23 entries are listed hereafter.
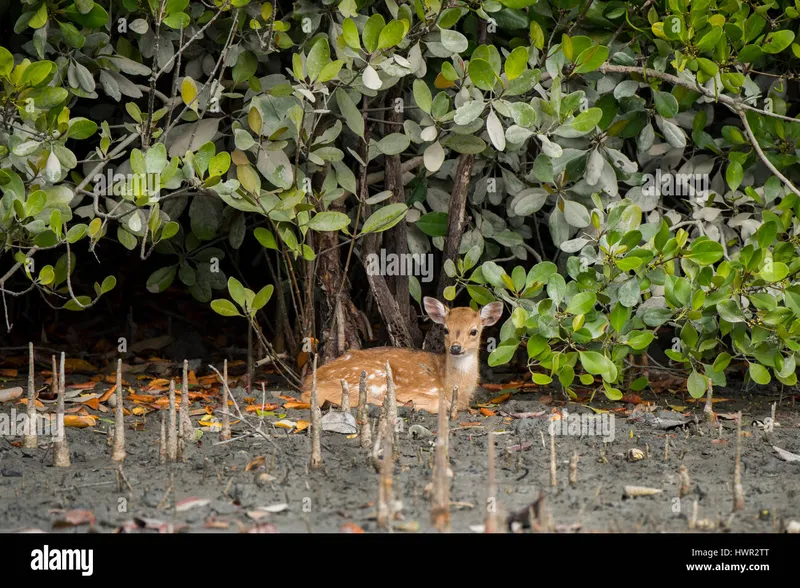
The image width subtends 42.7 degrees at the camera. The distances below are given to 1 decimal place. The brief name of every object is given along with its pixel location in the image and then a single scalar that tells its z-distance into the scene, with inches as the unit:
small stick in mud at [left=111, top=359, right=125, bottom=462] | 182.9
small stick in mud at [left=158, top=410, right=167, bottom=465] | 185.5
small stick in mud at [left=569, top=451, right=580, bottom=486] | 175.8
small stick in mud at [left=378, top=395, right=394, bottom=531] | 146.9
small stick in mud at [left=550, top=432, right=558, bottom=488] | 173.9
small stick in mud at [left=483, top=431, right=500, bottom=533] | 138.5
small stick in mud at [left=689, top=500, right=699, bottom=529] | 151.4
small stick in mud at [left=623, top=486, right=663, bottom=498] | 169.5
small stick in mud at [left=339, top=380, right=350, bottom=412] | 219.5
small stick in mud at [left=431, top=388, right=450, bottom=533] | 146.0
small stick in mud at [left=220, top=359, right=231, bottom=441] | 201.6
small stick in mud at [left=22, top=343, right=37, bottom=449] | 189.6
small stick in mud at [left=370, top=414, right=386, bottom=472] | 179.2
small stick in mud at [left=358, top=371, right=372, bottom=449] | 197.0
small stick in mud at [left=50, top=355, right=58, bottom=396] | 225.3
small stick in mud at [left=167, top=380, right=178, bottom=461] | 183.5
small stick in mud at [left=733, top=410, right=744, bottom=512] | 160.7
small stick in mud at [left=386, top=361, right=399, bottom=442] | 191.9
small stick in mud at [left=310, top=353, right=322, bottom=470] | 182.2
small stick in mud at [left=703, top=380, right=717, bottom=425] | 226.7
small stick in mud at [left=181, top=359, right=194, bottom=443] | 190.4
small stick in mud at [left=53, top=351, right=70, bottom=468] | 184.9
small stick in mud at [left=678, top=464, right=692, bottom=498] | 168.2
